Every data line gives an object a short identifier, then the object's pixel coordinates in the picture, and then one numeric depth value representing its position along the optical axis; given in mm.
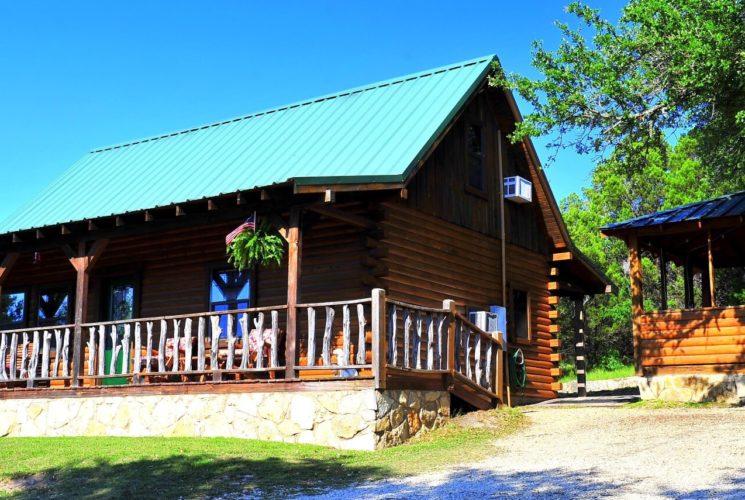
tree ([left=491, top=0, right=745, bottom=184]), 14836
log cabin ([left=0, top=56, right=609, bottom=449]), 13391
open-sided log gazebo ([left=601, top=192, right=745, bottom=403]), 16766
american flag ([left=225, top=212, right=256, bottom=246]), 14164
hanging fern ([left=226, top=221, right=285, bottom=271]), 14047
